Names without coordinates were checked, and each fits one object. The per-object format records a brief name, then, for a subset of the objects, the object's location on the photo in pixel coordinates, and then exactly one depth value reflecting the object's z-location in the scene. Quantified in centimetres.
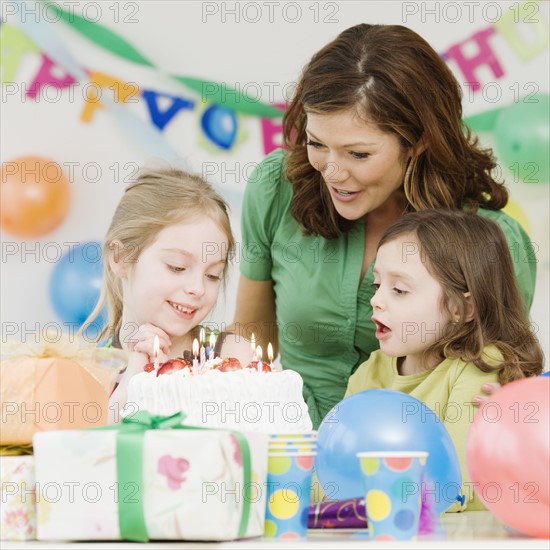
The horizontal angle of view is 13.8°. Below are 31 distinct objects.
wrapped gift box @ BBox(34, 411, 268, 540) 246
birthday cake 278
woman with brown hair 345
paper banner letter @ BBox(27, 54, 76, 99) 650
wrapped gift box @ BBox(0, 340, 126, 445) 255
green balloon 574
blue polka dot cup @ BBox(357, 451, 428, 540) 251
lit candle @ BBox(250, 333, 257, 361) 305
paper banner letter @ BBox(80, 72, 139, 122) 646
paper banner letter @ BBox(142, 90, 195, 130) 647
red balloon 254
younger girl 332
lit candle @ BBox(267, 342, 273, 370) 306
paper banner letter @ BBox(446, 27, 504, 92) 632
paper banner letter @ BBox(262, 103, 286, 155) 644
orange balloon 600
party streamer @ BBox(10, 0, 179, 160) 641
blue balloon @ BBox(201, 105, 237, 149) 647
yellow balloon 601
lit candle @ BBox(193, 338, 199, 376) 288
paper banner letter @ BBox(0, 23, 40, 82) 651
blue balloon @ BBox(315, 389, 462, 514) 270
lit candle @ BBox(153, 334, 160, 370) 291
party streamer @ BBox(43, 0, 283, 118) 645
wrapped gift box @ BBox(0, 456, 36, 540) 253
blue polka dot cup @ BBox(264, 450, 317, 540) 257
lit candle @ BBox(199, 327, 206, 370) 360
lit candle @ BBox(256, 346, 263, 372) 300
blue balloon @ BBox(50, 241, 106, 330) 587
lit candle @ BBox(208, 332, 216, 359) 312
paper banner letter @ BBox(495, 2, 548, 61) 628
